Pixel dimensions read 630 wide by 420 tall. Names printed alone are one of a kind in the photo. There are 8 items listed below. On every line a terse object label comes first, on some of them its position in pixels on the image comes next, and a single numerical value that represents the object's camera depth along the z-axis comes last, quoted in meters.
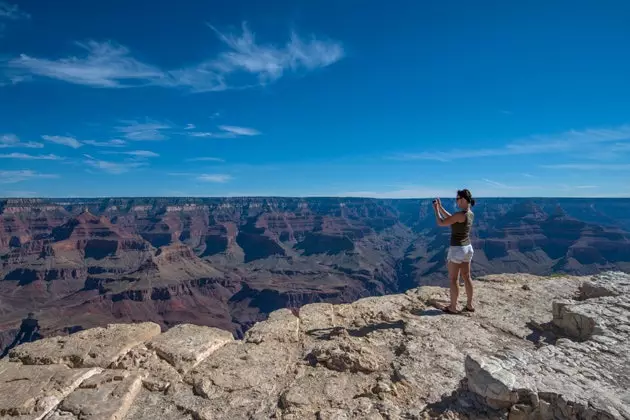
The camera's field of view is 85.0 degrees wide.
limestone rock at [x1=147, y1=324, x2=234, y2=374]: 4.66
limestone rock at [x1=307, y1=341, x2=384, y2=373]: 4.27
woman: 5.77
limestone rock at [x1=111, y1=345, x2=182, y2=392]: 4.19
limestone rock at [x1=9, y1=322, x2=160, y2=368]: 4.74
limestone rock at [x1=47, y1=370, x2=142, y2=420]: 3.60
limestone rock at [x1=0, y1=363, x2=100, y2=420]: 3.68
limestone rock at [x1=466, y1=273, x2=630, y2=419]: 2.84
